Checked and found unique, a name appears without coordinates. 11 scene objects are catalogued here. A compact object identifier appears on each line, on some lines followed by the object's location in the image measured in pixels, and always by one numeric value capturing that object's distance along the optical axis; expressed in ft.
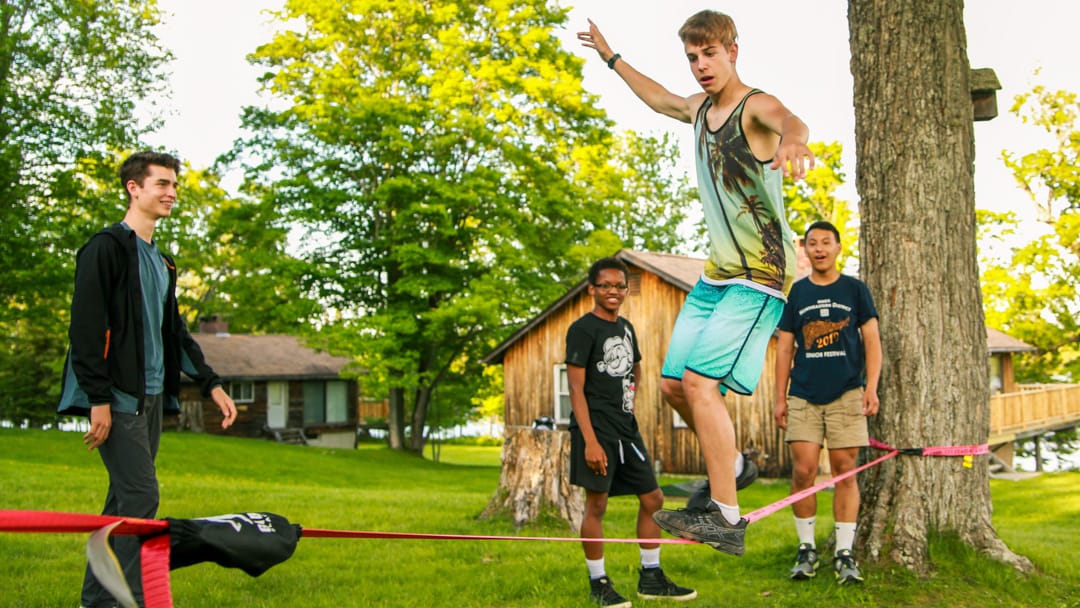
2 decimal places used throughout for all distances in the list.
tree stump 30.86
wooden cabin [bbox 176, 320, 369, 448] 131.34
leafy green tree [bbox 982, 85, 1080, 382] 107.04
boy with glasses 18.38
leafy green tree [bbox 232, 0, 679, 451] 93.91
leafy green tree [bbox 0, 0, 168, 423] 84.07
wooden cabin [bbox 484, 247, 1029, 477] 79.10
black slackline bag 9.87
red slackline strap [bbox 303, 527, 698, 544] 9.82
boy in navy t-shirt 18.86
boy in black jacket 13.56
